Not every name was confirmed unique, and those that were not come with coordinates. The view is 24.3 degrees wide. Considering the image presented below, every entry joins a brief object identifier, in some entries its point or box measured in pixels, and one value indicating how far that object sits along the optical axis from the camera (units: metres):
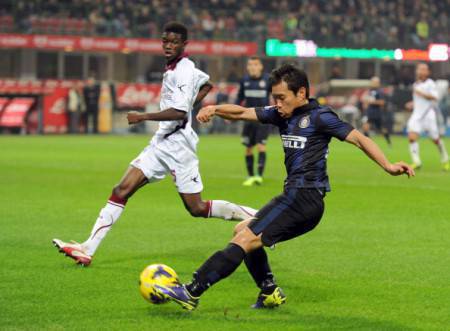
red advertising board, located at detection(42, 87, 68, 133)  43.53
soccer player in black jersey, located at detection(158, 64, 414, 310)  7.64
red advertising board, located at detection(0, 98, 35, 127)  42.12
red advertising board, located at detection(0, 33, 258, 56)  45.62
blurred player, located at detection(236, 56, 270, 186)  20.72
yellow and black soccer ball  7.77
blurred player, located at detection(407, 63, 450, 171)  24.81
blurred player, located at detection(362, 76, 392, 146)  36.50
